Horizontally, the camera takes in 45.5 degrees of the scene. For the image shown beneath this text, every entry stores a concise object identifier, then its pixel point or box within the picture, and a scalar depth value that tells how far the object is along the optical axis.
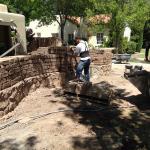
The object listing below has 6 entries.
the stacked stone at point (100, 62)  6.90
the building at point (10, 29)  6.24
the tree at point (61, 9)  14.14
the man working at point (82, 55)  5.53
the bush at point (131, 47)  16.72
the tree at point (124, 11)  12.05
